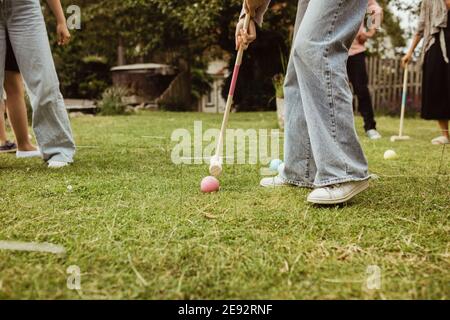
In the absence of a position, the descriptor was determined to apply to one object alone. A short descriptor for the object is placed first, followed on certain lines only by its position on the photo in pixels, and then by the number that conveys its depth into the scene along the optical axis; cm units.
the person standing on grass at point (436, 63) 448
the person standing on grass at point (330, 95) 202
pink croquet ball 230
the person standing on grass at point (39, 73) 292
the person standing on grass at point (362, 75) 518
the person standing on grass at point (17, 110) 340
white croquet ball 356
